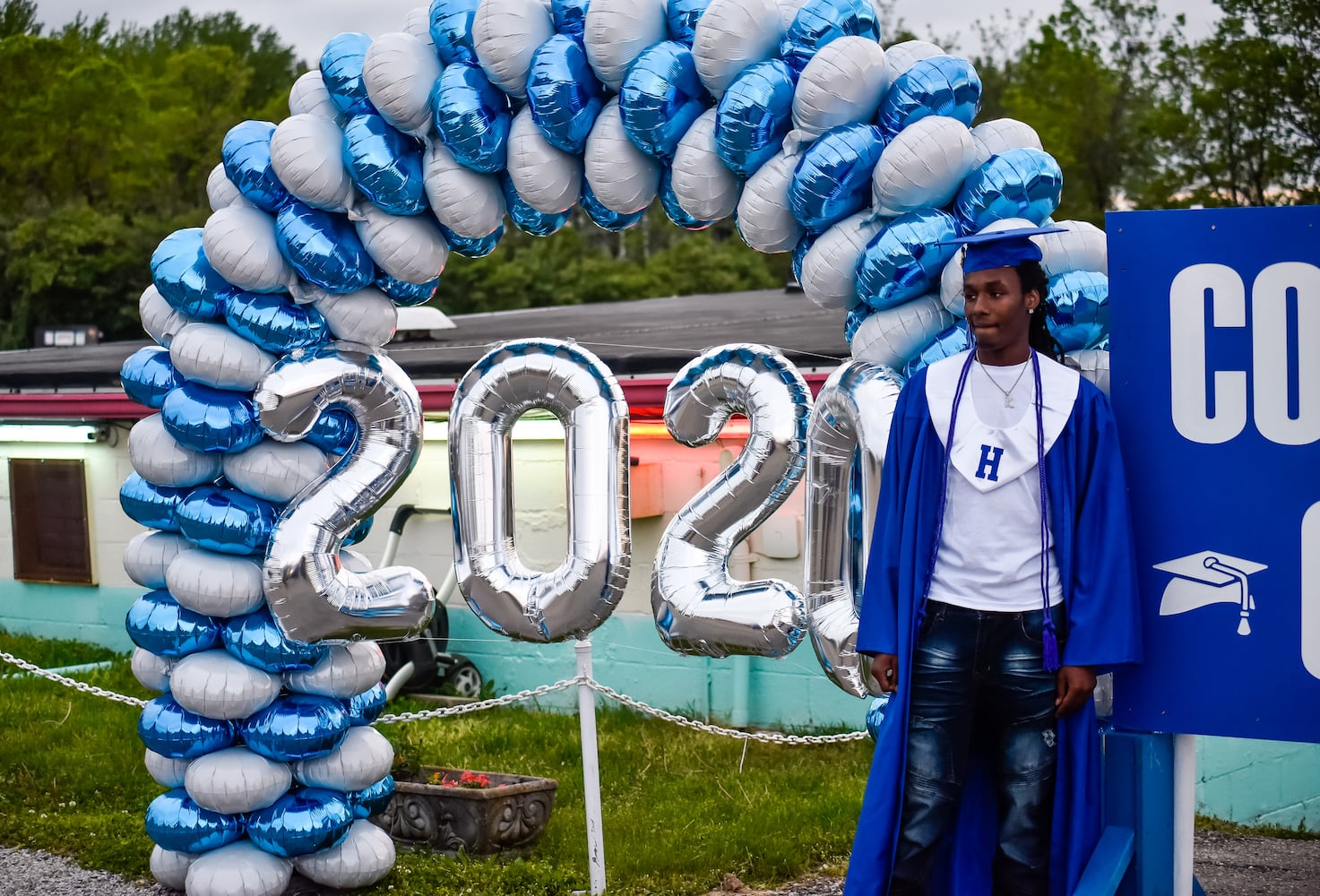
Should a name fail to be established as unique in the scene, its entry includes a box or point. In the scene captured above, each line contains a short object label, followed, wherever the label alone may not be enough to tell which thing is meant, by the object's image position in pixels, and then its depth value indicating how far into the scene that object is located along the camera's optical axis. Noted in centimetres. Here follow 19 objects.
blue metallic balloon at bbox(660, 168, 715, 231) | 470
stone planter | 596
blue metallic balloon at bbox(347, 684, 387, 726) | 545
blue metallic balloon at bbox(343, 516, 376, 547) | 532
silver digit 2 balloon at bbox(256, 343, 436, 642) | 495
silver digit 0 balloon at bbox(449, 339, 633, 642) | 468
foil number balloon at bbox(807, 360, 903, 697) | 420
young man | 331
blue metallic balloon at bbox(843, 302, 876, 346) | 440
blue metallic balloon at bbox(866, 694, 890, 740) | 436
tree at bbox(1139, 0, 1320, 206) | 2708
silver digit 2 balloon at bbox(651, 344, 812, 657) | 443
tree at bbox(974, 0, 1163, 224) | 3491
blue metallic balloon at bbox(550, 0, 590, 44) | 474
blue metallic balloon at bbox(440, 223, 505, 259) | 511
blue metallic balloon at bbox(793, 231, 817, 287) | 445
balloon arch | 419
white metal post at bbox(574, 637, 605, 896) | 507
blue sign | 321
